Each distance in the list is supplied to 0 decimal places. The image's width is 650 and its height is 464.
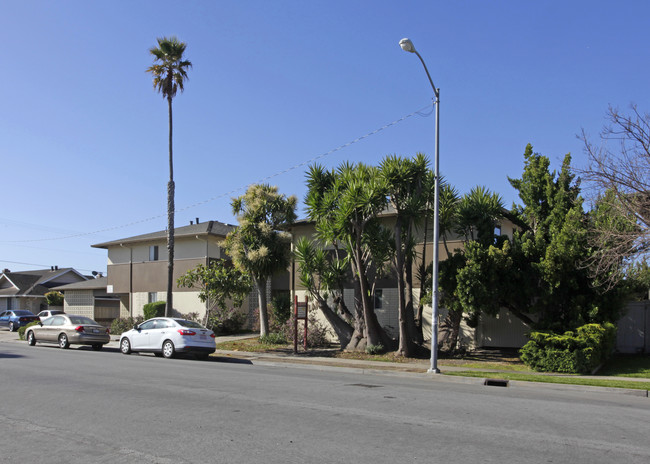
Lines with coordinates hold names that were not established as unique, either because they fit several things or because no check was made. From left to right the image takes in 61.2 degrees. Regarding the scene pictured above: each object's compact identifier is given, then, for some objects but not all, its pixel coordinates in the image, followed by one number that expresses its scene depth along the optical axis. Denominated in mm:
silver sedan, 22953
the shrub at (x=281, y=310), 26453
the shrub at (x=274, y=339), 23953
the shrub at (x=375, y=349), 20578
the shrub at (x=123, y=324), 31281
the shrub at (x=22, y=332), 29184
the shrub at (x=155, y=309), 31250
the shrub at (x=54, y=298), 45875
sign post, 21266
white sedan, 19469
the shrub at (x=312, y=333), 24062
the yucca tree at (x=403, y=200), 18844
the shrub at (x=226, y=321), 29094
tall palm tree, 26094
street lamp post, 16203
